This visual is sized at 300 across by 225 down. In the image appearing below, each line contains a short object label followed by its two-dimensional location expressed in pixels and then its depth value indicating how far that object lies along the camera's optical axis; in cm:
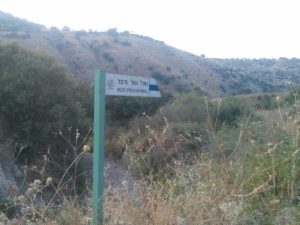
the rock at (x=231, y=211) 189
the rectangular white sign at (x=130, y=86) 222
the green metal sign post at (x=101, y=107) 209
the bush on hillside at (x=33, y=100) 837
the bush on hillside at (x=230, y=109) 951
